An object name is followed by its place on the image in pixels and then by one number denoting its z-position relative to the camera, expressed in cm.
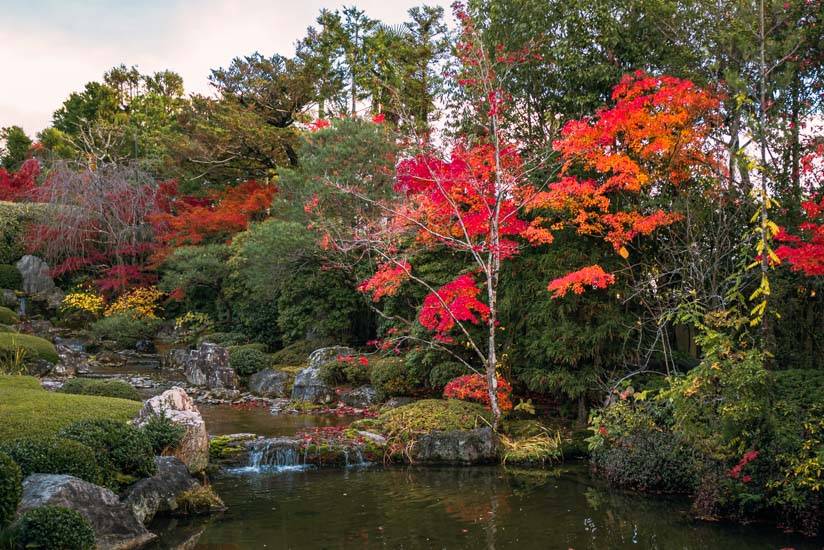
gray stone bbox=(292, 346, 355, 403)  1460
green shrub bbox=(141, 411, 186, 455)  805
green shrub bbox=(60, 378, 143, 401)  1141
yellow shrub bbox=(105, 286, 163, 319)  2327
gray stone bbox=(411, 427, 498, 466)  953
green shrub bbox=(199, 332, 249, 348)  2023
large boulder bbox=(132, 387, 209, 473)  834
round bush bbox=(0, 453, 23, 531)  524
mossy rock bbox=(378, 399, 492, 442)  998
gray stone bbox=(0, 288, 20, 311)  2444
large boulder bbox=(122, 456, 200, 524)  684
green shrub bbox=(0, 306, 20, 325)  2148
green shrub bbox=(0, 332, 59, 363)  1530
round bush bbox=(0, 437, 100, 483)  622
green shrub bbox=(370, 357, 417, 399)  1352
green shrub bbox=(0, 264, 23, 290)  2539
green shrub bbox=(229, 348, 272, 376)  1717
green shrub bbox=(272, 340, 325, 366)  1816
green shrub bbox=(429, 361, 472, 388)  1227
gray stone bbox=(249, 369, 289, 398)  1586
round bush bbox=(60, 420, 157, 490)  690
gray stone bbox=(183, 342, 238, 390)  1661
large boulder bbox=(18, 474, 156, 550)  572
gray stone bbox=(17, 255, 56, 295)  2572
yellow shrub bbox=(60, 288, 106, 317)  2352
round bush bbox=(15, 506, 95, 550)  516
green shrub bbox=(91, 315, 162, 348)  2189
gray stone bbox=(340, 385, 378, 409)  1398
